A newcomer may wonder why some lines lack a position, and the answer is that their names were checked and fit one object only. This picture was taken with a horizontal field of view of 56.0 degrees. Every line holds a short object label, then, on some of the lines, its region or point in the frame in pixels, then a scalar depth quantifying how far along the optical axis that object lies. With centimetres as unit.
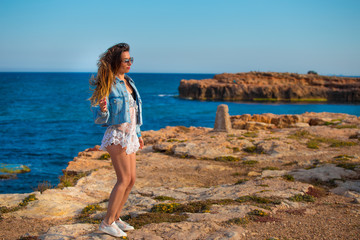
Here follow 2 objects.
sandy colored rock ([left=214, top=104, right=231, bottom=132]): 1928
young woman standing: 504
